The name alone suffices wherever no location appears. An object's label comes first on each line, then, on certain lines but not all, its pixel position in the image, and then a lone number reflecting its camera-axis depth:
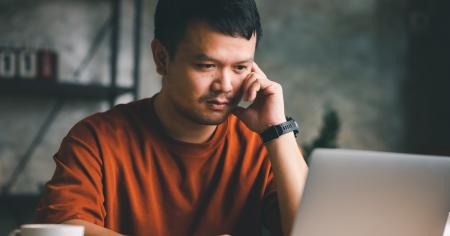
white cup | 1.54
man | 1.98
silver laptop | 1.58
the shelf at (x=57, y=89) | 3.85
